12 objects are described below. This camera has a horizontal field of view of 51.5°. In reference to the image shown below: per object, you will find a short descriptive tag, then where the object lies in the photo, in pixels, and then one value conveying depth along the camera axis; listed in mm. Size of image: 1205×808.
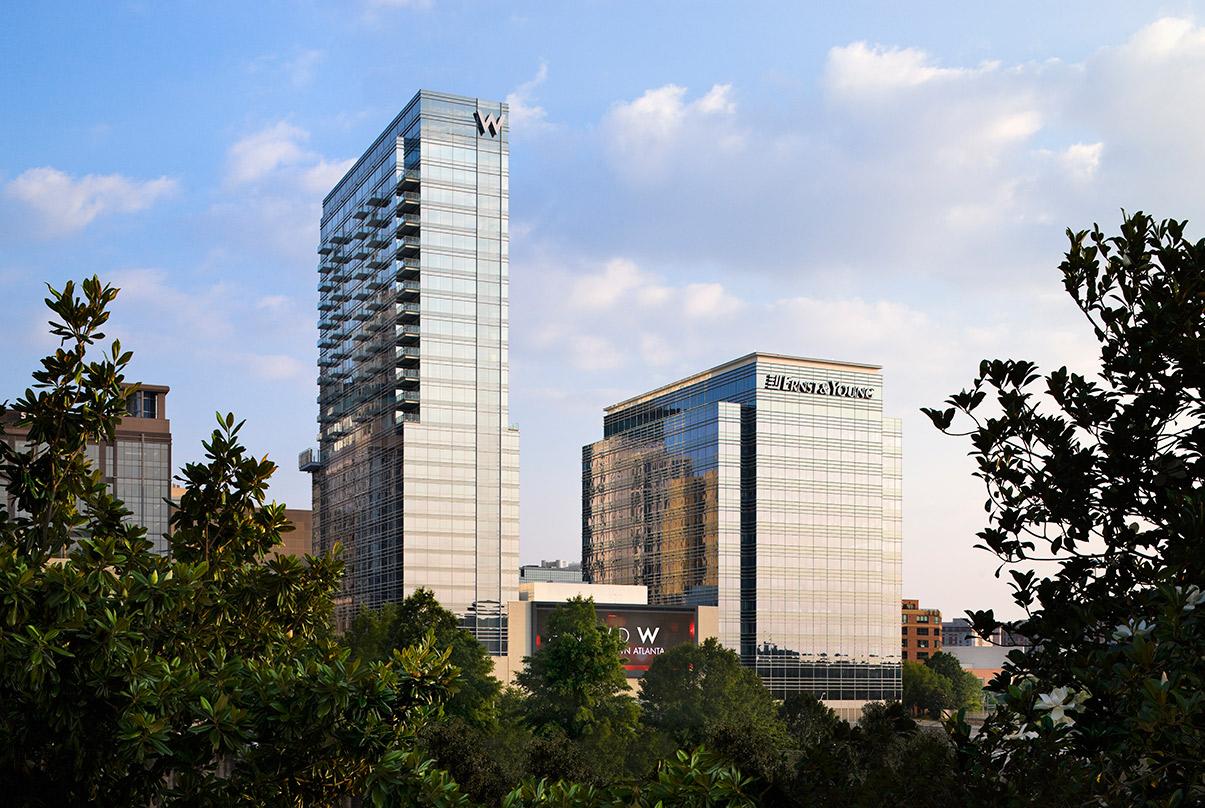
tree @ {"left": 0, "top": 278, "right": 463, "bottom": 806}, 10398
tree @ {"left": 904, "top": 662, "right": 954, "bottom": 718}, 169000
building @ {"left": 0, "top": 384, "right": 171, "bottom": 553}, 134250
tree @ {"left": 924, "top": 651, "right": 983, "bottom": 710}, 177125
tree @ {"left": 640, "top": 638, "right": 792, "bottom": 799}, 81938
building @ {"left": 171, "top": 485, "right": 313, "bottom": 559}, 143750
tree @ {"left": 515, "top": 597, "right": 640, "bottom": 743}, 68438
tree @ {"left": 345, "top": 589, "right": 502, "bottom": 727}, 62000
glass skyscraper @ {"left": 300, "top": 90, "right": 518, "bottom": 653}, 135000
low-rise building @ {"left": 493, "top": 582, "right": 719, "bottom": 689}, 130875
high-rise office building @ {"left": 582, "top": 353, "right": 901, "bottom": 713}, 164875
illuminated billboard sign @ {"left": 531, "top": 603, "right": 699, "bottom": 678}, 131125
